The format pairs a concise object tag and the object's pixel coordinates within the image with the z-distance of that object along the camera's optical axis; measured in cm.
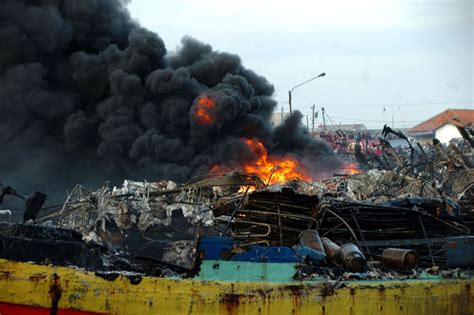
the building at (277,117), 7262
